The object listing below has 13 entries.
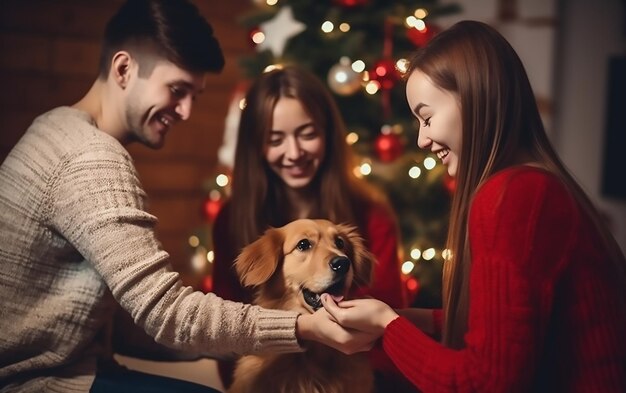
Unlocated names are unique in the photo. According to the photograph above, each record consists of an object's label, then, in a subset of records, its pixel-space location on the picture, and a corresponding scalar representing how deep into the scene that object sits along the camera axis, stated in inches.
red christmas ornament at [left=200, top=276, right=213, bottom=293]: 89.7
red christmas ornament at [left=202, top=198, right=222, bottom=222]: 118.0
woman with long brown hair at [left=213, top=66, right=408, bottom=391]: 63.4
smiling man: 52.7
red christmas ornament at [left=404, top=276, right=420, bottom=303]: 90.5
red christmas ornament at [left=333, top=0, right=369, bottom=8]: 106.9
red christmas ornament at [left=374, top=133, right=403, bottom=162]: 105.3
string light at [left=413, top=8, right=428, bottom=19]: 109.9
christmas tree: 106.4
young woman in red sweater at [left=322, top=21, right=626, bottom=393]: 44.3
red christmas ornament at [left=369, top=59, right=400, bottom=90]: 100.3
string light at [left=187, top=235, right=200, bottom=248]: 127.0
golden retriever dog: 55.1
